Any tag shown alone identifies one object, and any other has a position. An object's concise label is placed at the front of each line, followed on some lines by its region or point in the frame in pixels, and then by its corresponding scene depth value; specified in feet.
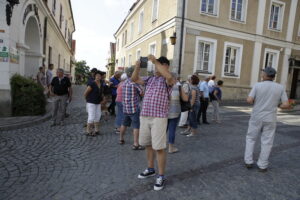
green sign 22.59
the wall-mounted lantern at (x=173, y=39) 41.86
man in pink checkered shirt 10.33
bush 23.48
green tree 233.72
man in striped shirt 15.53
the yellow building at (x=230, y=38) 45.19
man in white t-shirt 12.92
